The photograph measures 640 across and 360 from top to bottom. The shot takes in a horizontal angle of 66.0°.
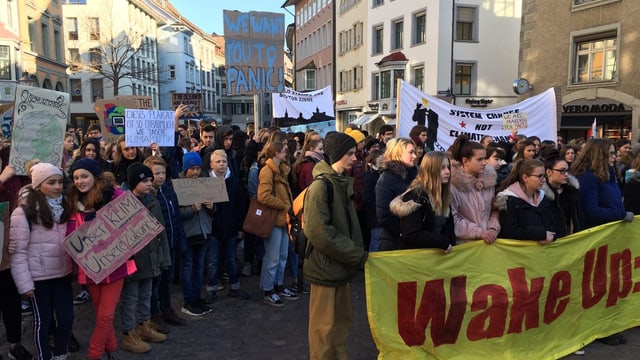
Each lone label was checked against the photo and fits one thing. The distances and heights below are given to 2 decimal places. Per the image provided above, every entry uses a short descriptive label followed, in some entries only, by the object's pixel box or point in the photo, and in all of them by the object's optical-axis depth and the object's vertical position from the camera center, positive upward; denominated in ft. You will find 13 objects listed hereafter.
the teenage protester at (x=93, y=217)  12.93 -2.49
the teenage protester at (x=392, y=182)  13.74 -1.54
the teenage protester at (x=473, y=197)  13.97 -1.95
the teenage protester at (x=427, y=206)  12.42 -1.93
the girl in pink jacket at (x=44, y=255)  12.14 -3.15
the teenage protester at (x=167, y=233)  16.01 -3.48
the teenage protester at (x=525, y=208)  13.76 -2.21
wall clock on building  69.56 +6.10
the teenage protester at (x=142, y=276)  14.66 -4.35
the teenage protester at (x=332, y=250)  11.93 -2.96
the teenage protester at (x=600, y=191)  15.76 -2.00
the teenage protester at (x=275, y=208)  18.53 -3.09
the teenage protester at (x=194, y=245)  17.25 -4.06
